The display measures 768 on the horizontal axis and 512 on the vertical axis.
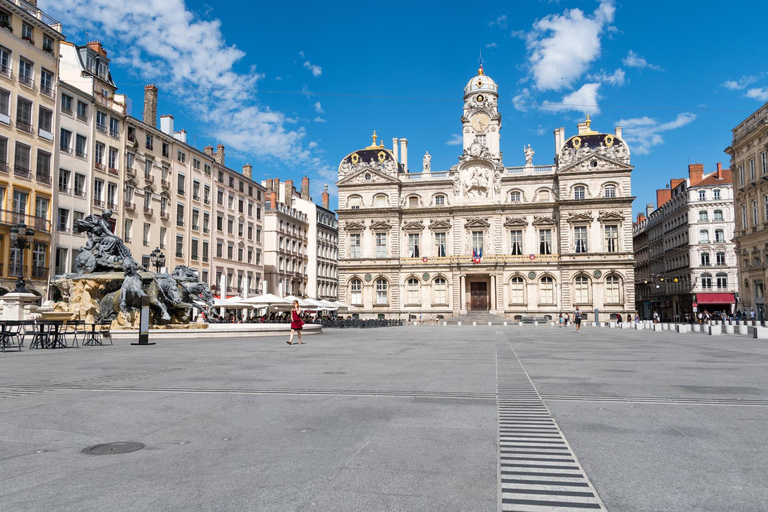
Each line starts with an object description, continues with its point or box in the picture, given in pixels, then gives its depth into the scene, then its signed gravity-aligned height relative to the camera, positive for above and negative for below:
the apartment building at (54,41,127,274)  40.31 +11.66
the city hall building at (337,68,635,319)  63.78 +8.82
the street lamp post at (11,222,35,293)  22.67 +2.70
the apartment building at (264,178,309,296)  72.19 +8.25
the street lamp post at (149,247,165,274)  28.53 +2.25
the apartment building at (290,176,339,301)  82.88 +8.81
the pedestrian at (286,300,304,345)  22.27 -0.59
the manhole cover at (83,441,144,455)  5.60 -1.37
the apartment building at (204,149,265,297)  59.62 +8.14
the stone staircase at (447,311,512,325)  62.78 -1.29
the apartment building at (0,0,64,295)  35.66 +10.85
